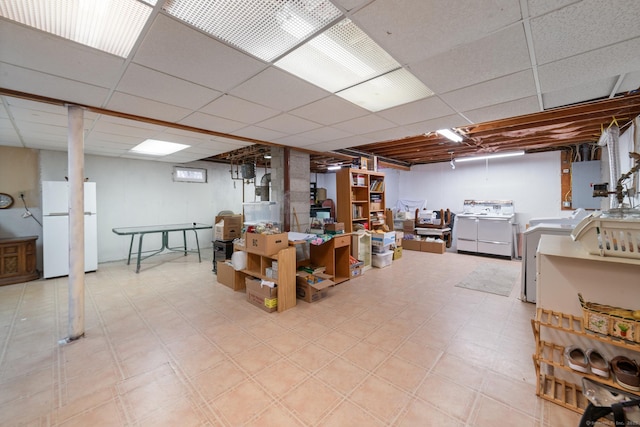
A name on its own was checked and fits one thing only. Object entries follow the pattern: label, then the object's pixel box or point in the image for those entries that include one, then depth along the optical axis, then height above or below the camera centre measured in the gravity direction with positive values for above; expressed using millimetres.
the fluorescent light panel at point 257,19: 1345 +1120
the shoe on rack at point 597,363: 1598 -1026
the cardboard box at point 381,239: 5406 -621
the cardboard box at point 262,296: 3279 -1146
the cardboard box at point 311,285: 3566 -1064
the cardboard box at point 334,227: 4338 -279
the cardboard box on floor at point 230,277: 4104 -1096
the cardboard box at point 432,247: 6824 -1031
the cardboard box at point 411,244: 7227 -1009
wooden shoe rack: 1672 -1100
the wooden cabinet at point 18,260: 4336 -817
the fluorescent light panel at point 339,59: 1631 +1143
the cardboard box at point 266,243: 3326 -431
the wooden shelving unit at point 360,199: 5070 +264
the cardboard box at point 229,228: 4837 -313
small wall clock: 4666 +257
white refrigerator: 4535 -165
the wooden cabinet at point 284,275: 3289 -877
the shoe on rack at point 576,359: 1656 -1035
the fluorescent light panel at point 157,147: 4539 +1283
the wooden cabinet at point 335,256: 4273 -810
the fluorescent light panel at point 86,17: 1342 +1125
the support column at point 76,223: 2609 -100
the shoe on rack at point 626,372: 1476 -1020
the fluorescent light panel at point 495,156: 6175 +1396
